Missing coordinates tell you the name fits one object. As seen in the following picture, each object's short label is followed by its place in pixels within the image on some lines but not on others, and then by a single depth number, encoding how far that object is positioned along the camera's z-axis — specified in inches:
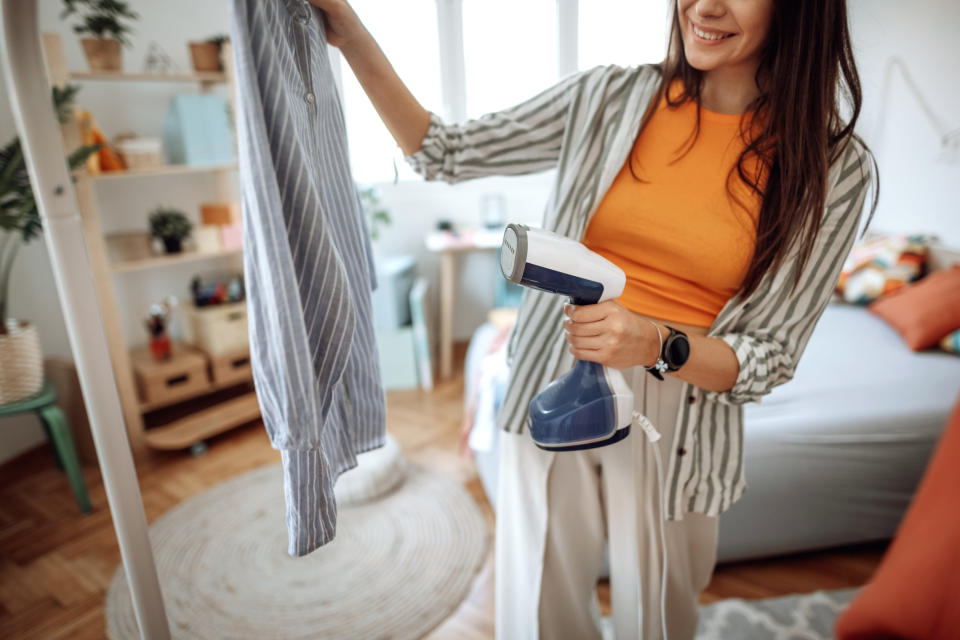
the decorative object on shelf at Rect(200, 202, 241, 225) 94.7
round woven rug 59.9
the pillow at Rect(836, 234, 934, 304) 88.4
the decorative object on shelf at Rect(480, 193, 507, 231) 119.9
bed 60.6
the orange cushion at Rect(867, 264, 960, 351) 75.8
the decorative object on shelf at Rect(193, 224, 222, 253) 93.3
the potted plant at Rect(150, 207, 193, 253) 89.5
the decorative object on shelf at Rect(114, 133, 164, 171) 84.3
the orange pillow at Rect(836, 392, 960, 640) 17.0
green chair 72.8
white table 110.0
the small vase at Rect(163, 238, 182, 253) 90.0
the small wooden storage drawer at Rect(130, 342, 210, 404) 88.9
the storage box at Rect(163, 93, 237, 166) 89.7
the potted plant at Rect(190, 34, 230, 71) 88.2
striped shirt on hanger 22.1
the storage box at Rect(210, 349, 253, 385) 94.9
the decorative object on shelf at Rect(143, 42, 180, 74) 95.0
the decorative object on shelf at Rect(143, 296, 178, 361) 91.0
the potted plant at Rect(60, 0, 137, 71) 77.7
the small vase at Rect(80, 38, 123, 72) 78.5
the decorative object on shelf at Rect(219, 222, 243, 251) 94.8
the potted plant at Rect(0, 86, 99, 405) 66.3
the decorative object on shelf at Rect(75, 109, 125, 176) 79.4
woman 30.7
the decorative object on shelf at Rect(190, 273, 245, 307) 96.1
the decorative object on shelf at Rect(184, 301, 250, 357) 93.3
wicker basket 69.7
